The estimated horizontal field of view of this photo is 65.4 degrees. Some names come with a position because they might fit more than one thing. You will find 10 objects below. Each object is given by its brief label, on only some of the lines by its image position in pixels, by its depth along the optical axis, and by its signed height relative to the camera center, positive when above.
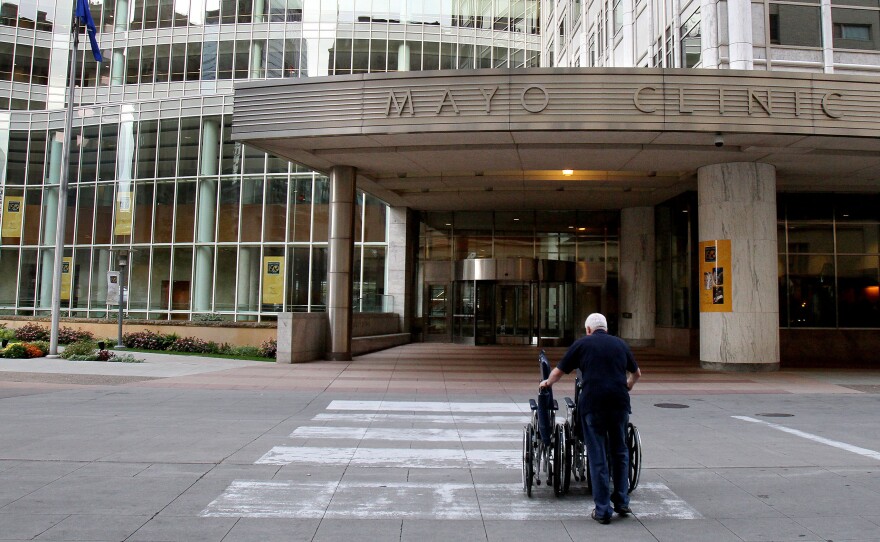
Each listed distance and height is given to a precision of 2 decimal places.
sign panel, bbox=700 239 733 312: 18.28 +1.10
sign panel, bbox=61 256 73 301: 33.06 +1.65
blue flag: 21.70 +9.39
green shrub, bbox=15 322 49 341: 25.96 -0.89
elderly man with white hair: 5.65 -0.83
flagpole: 21.05 +2.82
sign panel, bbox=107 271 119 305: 25.22 +0.84
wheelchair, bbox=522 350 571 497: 6.35 -1.17
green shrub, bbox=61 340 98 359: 20.77 -1.21
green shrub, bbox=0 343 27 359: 20.59 -1.26
